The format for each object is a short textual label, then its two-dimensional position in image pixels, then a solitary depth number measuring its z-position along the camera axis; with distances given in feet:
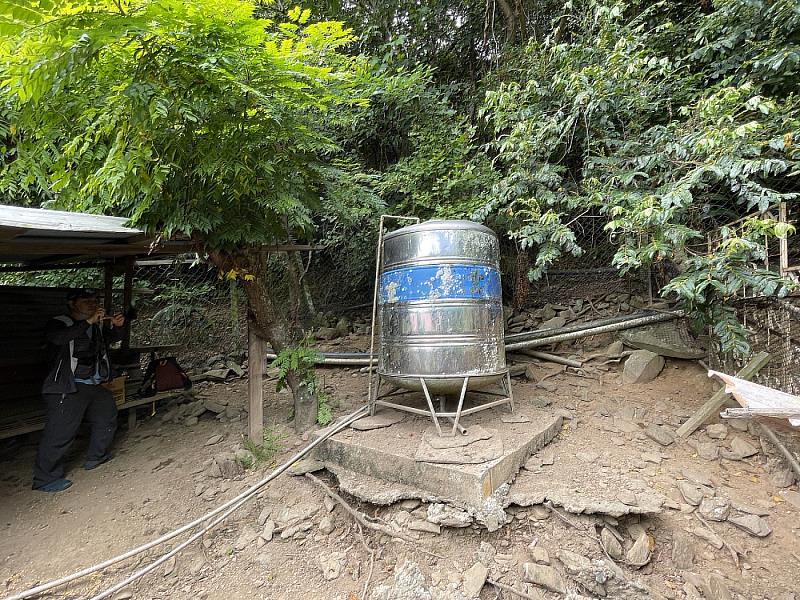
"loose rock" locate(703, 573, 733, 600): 8.68
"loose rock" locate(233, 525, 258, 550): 10.49
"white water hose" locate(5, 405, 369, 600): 8.47
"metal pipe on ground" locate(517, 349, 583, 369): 18.40
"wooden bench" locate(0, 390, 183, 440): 14.56
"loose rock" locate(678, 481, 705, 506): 10.84
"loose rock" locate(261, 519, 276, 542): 10.66
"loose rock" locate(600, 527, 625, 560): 9.70
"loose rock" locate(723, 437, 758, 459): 12.46
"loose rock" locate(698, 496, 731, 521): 10.43
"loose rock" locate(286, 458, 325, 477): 12.80
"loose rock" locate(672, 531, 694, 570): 9.62
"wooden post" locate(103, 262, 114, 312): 18.69
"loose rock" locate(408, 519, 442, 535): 10.03
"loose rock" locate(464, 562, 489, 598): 8.56
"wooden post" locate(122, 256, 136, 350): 18.43
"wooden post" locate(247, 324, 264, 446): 14.90
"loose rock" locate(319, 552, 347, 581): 9.55
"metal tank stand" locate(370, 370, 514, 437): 12.13
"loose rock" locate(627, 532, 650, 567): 9.62
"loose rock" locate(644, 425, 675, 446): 13.29
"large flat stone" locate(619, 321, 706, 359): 16.61
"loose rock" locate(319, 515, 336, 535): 10.84
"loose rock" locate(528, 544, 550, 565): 9.25
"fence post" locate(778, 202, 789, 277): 10.93
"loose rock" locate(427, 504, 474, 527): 9.87
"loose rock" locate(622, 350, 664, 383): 16.61
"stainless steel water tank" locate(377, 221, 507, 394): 12.47
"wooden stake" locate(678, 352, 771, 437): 13.35
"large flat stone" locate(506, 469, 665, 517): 10.16
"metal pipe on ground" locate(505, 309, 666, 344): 18.37
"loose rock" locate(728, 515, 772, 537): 10.01
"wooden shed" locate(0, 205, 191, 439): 10.50
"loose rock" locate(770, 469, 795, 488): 11.33
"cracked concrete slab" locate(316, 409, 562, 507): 10.27
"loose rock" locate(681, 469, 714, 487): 11.50
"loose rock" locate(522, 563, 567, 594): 8.64
